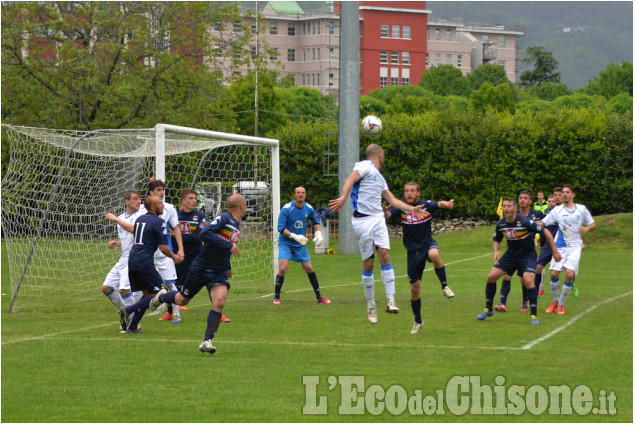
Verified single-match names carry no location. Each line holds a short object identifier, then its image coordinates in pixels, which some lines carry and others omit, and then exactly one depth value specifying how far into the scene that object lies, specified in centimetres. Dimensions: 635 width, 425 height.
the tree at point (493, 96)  10188
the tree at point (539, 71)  17412
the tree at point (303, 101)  10781
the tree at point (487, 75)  14488
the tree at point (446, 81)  13738
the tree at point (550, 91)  13425
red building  15050
